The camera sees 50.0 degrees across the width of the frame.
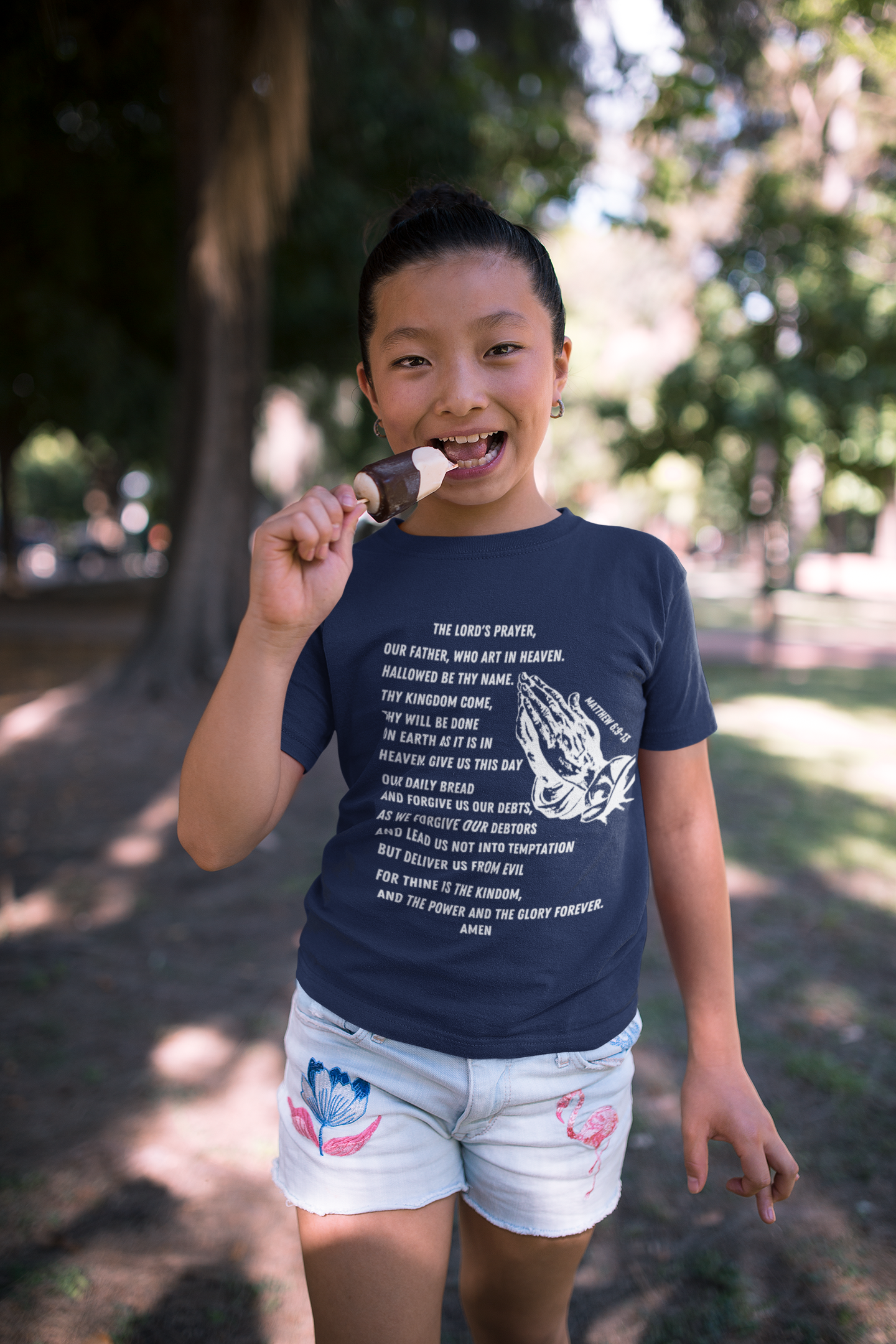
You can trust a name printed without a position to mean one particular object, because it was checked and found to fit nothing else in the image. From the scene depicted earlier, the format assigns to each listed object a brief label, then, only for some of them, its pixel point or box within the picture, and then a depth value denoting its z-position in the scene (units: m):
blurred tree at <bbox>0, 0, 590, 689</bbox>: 6.20
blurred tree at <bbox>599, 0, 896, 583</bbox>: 9.45
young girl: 1.36
